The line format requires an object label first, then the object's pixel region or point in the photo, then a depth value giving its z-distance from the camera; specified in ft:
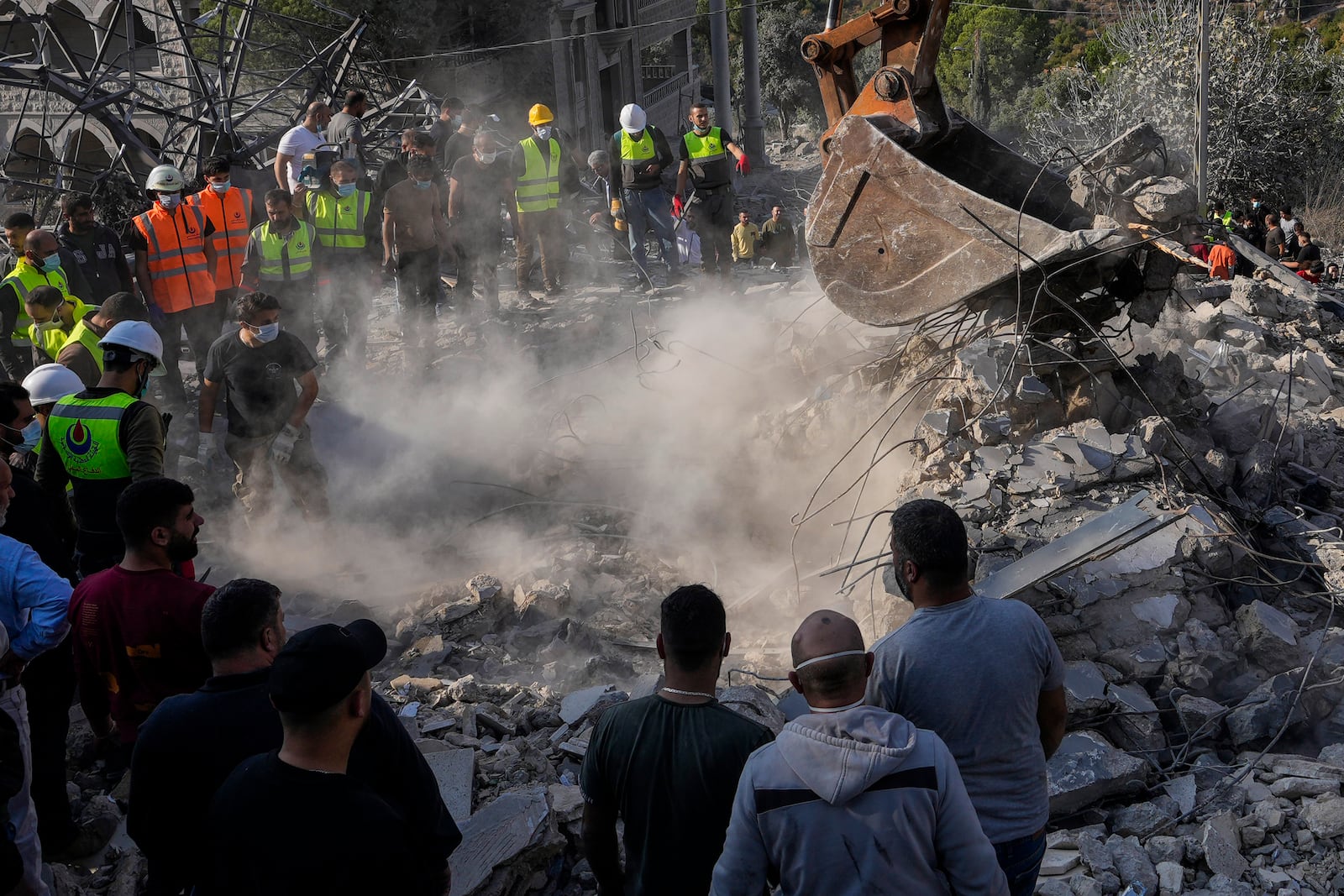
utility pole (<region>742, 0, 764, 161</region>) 70.76
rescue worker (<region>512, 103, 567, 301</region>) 32.68
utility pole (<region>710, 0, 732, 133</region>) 71.87
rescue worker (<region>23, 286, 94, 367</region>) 21.09
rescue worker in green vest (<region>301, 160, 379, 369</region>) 28.25
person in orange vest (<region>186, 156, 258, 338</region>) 26.13
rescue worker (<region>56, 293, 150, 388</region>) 19.65
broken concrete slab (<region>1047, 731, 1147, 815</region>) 12.94
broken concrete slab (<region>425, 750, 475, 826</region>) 12.32
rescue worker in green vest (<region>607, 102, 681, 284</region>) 33.53
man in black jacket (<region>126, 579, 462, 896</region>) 8.32
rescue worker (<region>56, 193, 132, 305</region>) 24.36
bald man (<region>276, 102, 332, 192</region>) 30.76
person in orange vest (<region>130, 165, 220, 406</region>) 25.31
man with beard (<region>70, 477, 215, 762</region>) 11.32
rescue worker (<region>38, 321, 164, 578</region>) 15.07
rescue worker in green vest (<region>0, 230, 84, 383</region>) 22.38
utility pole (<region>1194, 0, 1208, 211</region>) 47.11
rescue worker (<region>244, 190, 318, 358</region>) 26.14
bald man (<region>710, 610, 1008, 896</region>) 7.09
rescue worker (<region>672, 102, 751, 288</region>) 34.01
